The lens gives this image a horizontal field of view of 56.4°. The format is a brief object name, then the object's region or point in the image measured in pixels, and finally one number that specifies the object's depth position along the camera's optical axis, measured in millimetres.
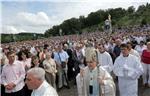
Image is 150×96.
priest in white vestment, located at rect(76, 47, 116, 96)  2728
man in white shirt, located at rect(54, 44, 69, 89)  5713
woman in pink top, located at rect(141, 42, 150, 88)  4989
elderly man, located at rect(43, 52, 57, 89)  4712
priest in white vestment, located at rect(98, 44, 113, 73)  4625
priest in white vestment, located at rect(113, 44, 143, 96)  3620
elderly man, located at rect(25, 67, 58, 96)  1980
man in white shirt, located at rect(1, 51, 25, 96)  3377
